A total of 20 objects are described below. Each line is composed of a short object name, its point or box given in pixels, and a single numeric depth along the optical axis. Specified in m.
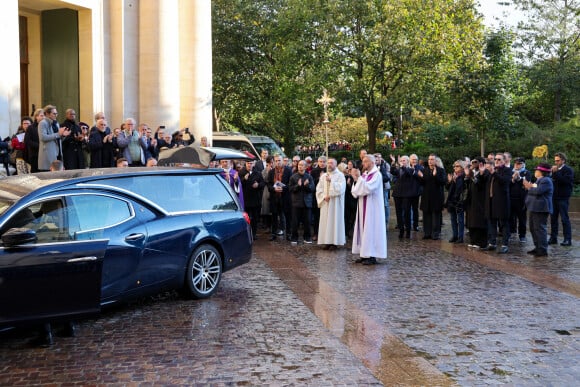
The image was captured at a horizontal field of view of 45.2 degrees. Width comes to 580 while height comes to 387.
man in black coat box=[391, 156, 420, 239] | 16.95
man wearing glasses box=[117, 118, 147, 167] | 14.85
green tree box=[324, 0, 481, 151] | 29.17
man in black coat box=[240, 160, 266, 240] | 16.88
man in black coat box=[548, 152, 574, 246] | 15.62
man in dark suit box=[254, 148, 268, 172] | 17.76
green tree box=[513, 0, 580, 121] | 38.75
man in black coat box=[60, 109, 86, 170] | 14.20
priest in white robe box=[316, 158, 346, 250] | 14.67
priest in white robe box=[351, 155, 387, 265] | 12.71
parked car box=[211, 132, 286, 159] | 27.30
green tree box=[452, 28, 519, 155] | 27.17
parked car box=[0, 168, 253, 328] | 6.73
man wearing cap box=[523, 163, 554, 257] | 13.83
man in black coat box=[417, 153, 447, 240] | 16.56
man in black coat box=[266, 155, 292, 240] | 16.88
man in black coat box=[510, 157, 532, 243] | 16.42
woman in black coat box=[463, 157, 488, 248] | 14.84
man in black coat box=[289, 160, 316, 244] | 15.84
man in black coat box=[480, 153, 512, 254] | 14.51
